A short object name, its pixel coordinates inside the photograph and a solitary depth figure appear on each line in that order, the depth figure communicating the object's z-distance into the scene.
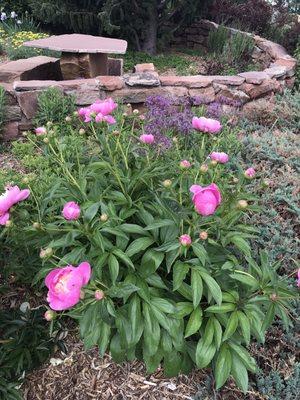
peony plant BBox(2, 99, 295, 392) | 1.50
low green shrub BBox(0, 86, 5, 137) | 3.41
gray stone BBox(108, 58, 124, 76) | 4.64
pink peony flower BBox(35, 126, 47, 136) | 1.68
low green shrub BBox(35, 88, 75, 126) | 3.38
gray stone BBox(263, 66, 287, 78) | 4.21
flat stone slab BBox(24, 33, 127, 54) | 3.64
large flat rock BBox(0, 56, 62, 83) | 3.98
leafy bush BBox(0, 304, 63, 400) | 1.76
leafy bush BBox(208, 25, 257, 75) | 5.18
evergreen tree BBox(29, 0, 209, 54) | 5.91
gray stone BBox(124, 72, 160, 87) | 3.69
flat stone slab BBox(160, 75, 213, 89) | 3.81
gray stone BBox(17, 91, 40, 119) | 3.51
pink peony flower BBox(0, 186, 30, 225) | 1.40
